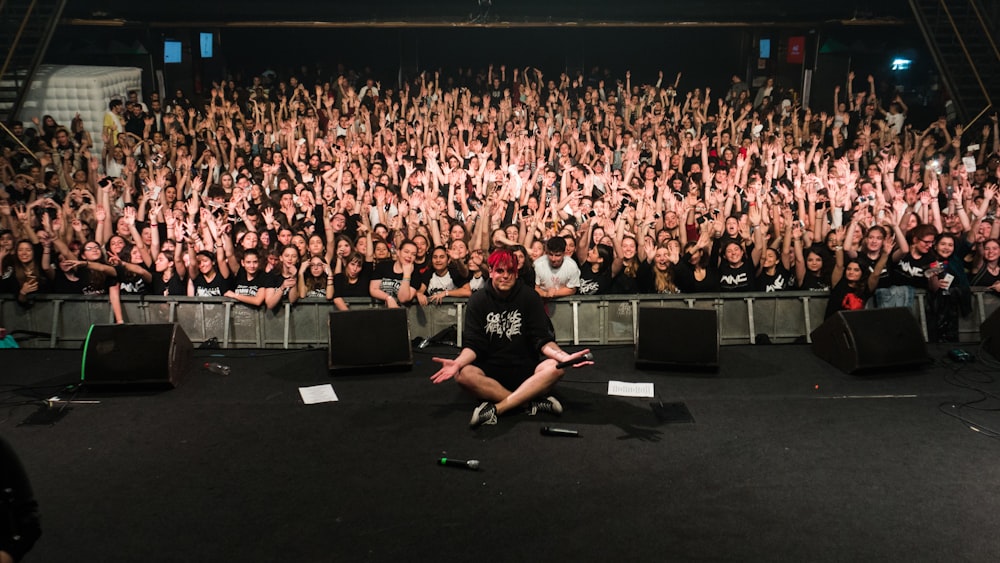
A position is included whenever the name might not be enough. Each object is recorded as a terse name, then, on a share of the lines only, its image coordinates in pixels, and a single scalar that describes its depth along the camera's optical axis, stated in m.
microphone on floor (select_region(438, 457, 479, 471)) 5.10
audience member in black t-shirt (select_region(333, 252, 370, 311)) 7.78
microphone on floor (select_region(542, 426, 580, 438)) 5.62
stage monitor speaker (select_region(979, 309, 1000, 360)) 7.31
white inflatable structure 14.14
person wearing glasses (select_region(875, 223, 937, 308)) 7.59
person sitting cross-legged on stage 5.87
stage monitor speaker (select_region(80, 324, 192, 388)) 6.48
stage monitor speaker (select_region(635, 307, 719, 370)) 6.88
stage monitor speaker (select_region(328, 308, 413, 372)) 6.91
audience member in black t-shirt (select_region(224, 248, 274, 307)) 7.61
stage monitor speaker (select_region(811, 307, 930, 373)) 6.80
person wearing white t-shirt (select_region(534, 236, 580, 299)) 7.57
